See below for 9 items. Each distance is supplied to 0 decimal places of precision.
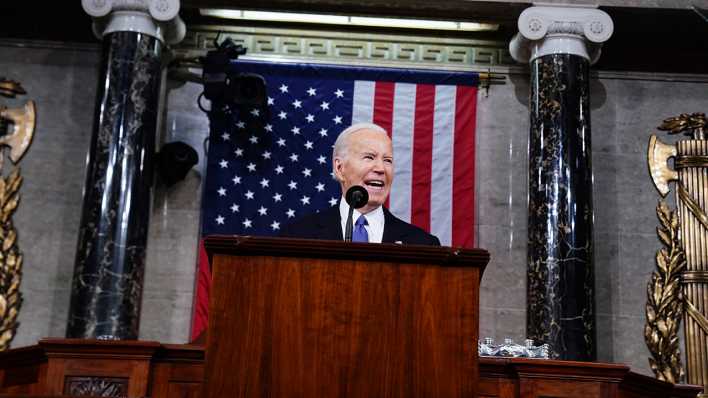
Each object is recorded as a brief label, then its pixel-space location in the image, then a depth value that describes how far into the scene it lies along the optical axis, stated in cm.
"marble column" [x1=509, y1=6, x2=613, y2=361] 838
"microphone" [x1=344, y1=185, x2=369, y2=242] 432
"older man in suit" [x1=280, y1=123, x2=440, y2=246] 618
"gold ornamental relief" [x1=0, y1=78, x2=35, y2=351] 921
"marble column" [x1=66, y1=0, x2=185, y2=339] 834
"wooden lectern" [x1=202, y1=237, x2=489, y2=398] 359
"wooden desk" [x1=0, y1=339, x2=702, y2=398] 473
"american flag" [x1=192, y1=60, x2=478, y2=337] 945
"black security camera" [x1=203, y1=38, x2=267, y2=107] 930
